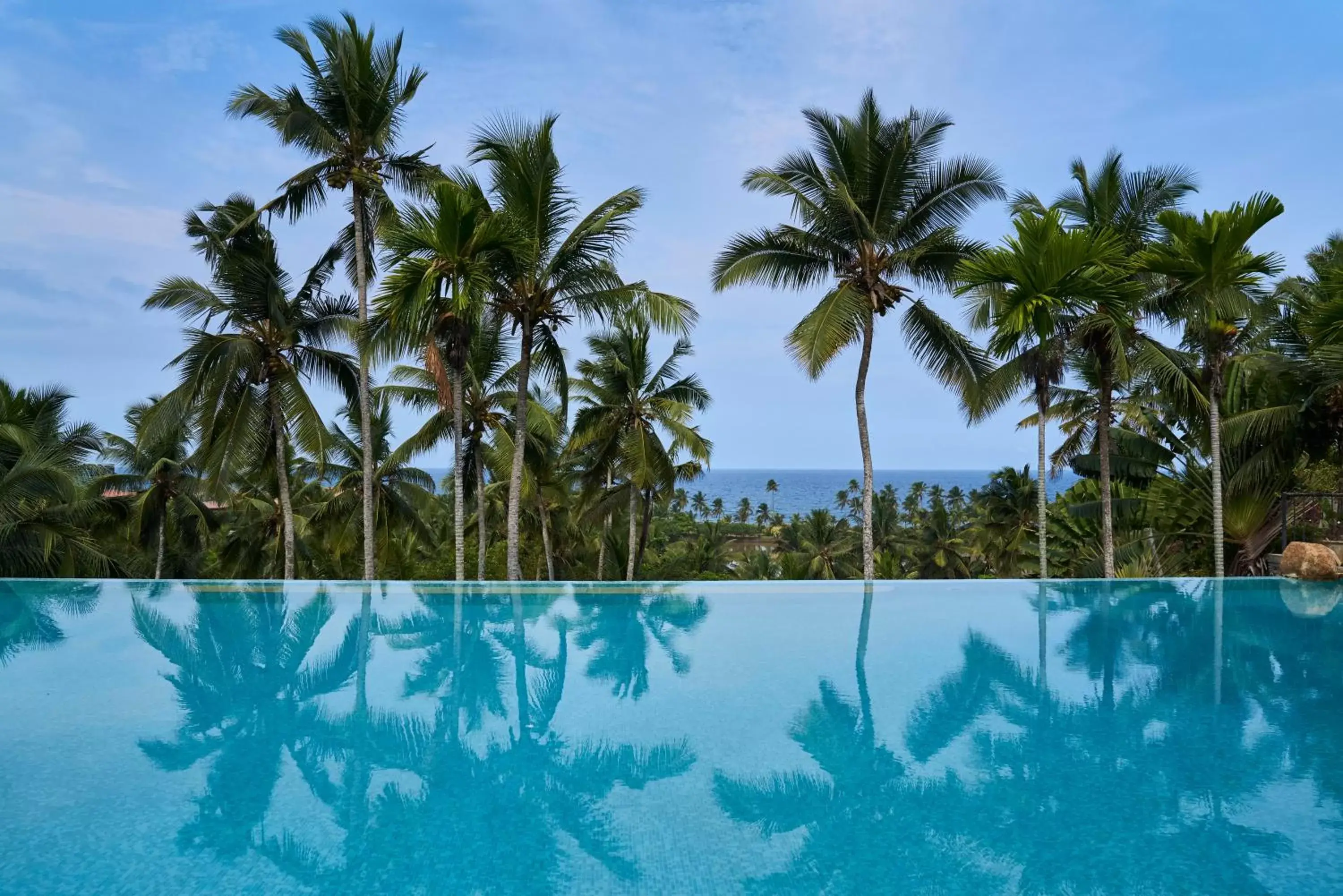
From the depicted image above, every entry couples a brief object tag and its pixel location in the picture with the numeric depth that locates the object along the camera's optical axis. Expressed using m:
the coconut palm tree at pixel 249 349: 13.64
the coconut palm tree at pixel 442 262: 10.45
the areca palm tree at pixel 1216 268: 10.19
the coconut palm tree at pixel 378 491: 18.39
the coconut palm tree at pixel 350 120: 13.26
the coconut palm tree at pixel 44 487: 12.33
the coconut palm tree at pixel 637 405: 18.50
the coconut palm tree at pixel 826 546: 33.88
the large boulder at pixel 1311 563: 10.05
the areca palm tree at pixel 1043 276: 8.10
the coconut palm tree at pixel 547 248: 11.41
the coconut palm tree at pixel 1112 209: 12.55
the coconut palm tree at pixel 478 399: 16.16
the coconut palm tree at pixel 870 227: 12.38
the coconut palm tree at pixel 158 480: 20.06
